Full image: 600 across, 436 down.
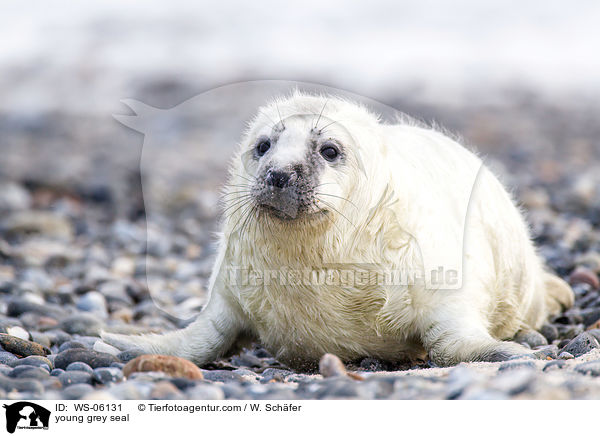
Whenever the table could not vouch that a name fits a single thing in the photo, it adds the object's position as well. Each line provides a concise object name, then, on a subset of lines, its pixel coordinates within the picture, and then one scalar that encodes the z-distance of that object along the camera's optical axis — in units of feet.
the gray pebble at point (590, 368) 23.61
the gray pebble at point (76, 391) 23.44
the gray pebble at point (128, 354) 30.63
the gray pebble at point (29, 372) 25.52
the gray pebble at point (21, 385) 23.70
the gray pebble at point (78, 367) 27.17
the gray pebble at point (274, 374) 27.48
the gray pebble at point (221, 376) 26.76
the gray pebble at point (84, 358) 27.78
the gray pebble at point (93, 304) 41.56
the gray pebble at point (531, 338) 33.76
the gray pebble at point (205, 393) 22.79
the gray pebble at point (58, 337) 34.76
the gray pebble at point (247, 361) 33.94
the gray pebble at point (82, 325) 36.99
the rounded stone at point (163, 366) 25.14
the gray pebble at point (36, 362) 28.19
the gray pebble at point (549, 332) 35.77
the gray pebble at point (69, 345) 32.48
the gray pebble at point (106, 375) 25.34
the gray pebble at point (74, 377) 25.22
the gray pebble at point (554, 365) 24.86
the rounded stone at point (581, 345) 29.32
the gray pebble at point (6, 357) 29.54
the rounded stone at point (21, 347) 31.07
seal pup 28.60
